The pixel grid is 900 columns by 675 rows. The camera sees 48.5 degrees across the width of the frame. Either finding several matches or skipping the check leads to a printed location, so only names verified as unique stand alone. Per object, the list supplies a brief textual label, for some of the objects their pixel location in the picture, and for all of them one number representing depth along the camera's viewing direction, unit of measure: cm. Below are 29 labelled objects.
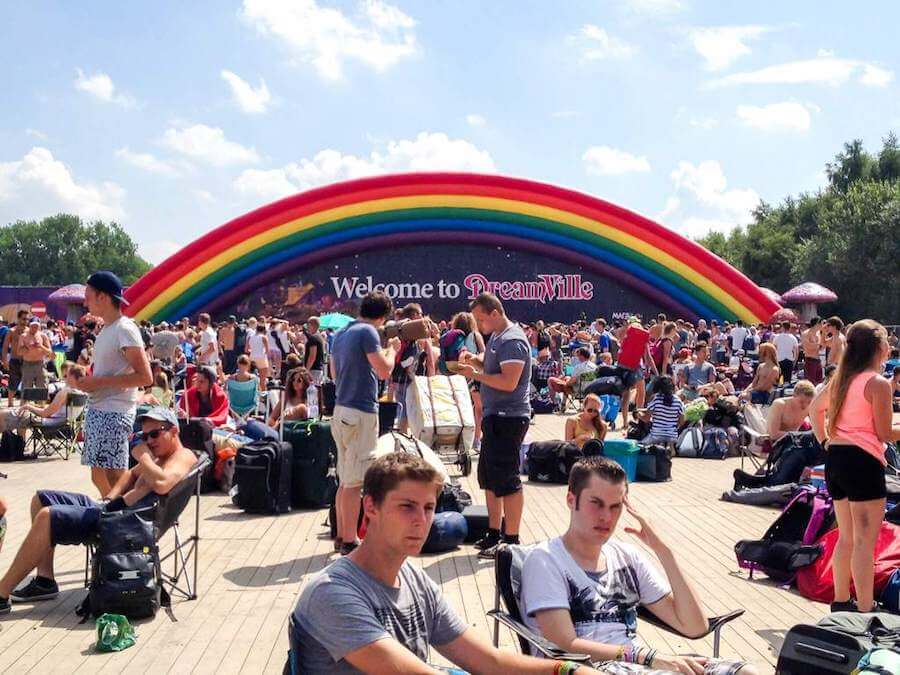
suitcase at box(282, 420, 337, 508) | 870
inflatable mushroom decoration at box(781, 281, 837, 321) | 3234
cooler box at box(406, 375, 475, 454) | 1022
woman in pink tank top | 506
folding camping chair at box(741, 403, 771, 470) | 1001
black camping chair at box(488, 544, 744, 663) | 378
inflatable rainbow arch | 2873
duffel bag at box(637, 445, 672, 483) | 1059
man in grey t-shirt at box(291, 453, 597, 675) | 263
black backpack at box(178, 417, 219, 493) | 911
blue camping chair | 1236
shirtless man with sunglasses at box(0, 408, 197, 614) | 556
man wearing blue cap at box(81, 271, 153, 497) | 600
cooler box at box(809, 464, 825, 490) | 801
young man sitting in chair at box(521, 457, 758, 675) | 339
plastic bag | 492
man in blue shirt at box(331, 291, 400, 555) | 661
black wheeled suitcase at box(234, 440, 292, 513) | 846
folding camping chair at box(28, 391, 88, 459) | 1194
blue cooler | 1035
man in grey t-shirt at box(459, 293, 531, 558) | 662
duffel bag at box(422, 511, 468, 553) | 695
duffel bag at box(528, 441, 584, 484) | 1015
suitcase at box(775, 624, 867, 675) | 361
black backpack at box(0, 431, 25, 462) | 1176
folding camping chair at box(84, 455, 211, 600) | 565
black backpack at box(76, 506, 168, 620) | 534
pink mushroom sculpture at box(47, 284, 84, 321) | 3716
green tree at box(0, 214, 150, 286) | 12075
